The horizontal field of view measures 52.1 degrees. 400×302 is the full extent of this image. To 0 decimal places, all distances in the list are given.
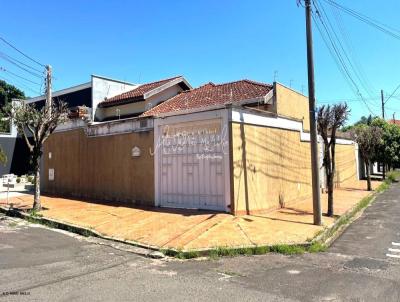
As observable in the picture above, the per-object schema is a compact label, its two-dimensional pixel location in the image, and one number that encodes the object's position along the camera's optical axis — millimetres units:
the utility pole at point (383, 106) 43381
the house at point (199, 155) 12477
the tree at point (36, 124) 14289
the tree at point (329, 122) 13336
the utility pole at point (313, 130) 11305
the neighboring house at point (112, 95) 22344
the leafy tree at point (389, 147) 30859
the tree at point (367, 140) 24016
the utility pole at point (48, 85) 15419
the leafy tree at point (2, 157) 15086
